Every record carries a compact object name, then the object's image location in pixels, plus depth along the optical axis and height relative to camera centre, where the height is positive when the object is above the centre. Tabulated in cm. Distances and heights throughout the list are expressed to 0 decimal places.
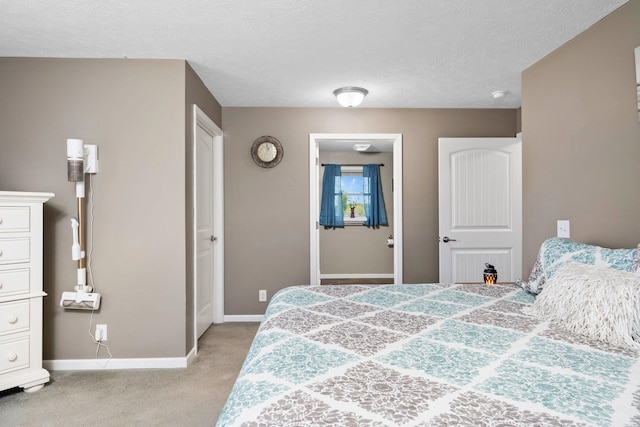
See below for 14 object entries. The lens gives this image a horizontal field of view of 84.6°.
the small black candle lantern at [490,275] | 276 -48
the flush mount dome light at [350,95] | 329 +114
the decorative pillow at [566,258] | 160 -22
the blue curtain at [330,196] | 656 +37
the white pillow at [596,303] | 125 -35
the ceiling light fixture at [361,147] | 565 +114
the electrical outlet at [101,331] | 267 -87
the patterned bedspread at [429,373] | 82 -46
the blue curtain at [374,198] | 655 +32
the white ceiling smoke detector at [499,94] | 338 +117
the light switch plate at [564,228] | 237 -10
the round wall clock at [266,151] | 388 +72
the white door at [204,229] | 329 -12
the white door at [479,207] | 370 +8
